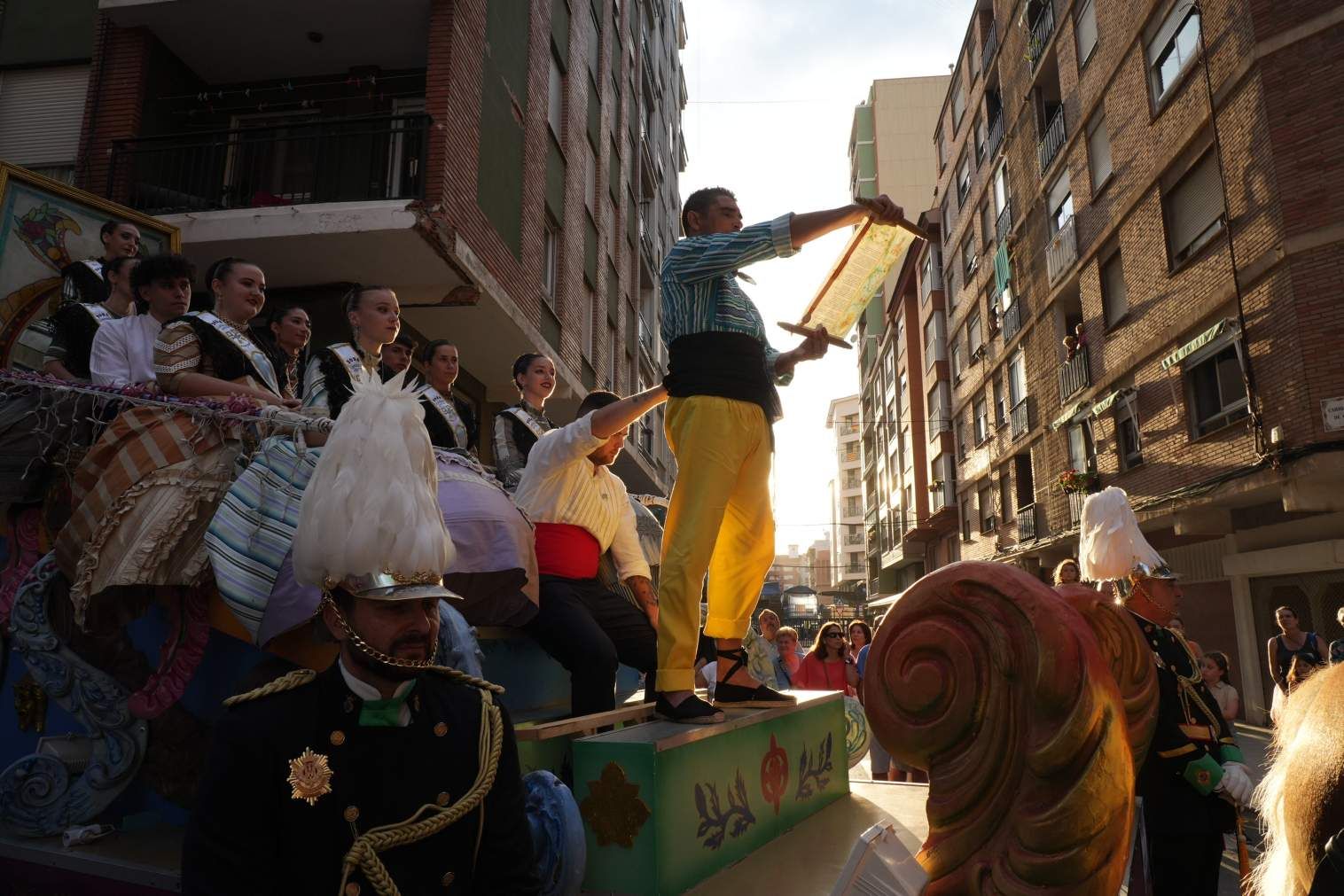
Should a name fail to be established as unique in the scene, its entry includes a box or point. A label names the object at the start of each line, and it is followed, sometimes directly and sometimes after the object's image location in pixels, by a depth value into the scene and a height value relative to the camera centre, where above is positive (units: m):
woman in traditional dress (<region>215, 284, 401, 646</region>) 2.65 +0.24
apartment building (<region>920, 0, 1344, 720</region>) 13.12 +6.34
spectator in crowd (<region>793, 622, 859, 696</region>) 9.19 -0.55
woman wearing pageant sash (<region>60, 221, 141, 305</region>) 5.62 +2.22
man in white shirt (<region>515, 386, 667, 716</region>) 3.51 +0.31
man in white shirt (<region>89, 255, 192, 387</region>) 4.19 +1.42
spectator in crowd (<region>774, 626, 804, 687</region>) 9.94 -0.39
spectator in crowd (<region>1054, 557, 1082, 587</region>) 6.02 +0.33
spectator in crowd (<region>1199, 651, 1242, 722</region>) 8.23 -0.66
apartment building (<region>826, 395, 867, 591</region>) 87.75 +12.52
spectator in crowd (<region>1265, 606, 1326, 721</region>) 10.05 -0.35
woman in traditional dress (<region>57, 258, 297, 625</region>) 2.98 +0.45
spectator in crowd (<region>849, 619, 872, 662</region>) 11.52 -0.30
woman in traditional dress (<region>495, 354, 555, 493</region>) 4.72 +1.08
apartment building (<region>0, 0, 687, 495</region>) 10.00 +6.24
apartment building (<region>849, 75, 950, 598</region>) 48.16 +24.75
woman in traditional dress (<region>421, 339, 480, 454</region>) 4.22 +1.09
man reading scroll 3.16 +0.70
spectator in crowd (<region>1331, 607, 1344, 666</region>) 7.98 -0.32
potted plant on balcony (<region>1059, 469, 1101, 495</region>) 20.05 +3.14
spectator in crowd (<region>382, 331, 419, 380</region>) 5.05 +1.51
